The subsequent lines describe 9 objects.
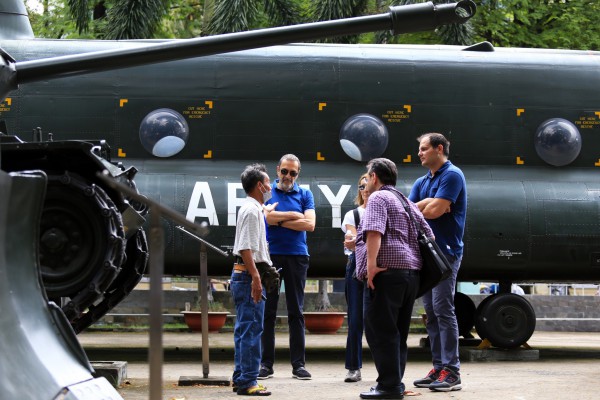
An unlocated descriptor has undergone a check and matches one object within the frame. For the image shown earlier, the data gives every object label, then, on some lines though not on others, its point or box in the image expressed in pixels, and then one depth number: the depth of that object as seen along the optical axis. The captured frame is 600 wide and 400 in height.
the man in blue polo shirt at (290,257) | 14.36
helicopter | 17.87
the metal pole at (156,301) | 4.36
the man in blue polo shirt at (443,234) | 12.91
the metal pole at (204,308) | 13.35
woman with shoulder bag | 13.82
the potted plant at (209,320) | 24.94
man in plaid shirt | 11.59
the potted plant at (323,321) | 25.26
